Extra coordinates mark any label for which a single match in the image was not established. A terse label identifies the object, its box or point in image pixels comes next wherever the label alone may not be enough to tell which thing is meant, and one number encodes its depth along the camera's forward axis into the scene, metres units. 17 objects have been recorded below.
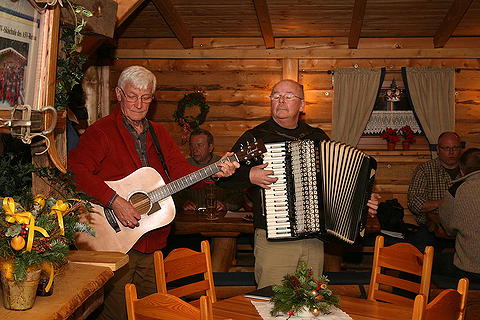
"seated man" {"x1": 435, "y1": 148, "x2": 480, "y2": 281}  4.80
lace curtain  8.49
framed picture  2.33
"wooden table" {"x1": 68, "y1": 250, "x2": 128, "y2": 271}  2.80
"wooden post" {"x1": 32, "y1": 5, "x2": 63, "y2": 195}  2.53
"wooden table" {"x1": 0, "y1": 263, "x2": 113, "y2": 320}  2.15
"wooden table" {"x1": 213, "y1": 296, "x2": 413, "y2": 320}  3.02
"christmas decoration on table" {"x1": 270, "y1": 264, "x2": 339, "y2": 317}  2.95
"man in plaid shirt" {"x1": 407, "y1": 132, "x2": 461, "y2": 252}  6.69
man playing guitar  3.71
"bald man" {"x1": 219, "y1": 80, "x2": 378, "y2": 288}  3.85
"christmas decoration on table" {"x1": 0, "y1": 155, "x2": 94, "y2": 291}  2.12
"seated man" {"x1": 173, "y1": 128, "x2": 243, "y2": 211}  6.00
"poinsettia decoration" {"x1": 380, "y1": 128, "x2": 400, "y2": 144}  8.38
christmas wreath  8.39
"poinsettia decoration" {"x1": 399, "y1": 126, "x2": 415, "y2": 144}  8.36
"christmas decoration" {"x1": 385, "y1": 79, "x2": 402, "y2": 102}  8.47
